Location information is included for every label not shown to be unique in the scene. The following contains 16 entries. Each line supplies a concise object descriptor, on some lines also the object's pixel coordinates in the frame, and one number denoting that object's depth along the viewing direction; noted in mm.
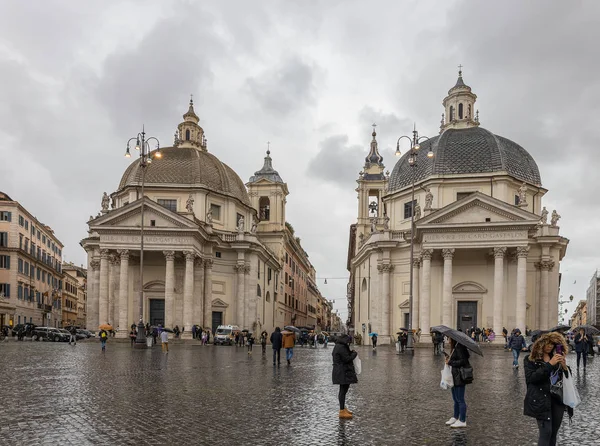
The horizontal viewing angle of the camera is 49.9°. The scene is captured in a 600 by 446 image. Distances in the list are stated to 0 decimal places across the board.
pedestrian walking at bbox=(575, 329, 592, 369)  22875
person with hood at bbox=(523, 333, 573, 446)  7008
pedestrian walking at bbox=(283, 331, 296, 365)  26125
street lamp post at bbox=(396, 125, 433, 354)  36438
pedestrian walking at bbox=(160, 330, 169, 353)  31830
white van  49688
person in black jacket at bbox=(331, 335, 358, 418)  11422
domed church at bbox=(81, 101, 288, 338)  51125
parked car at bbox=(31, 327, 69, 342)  52156
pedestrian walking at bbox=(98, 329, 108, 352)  32594
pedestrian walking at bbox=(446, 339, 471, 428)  10477
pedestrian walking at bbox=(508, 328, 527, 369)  24406
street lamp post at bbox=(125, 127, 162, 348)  37300
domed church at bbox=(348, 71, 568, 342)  47188
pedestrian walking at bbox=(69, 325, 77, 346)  42469
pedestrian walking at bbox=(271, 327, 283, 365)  24719
